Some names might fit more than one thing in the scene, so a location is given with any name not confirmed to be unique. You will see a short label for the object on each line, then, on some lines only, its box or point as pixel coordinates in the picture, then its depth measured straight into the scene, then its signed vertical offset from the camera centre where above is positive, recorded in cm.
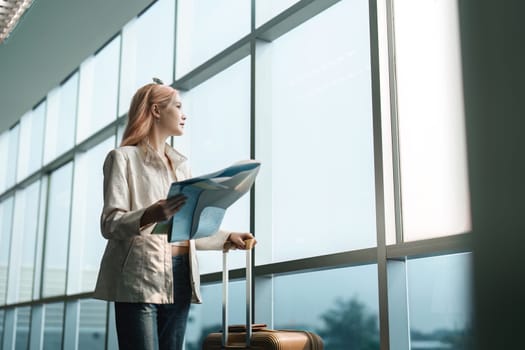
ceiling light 461 +215
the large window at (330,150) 240 +73
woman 202 +26
